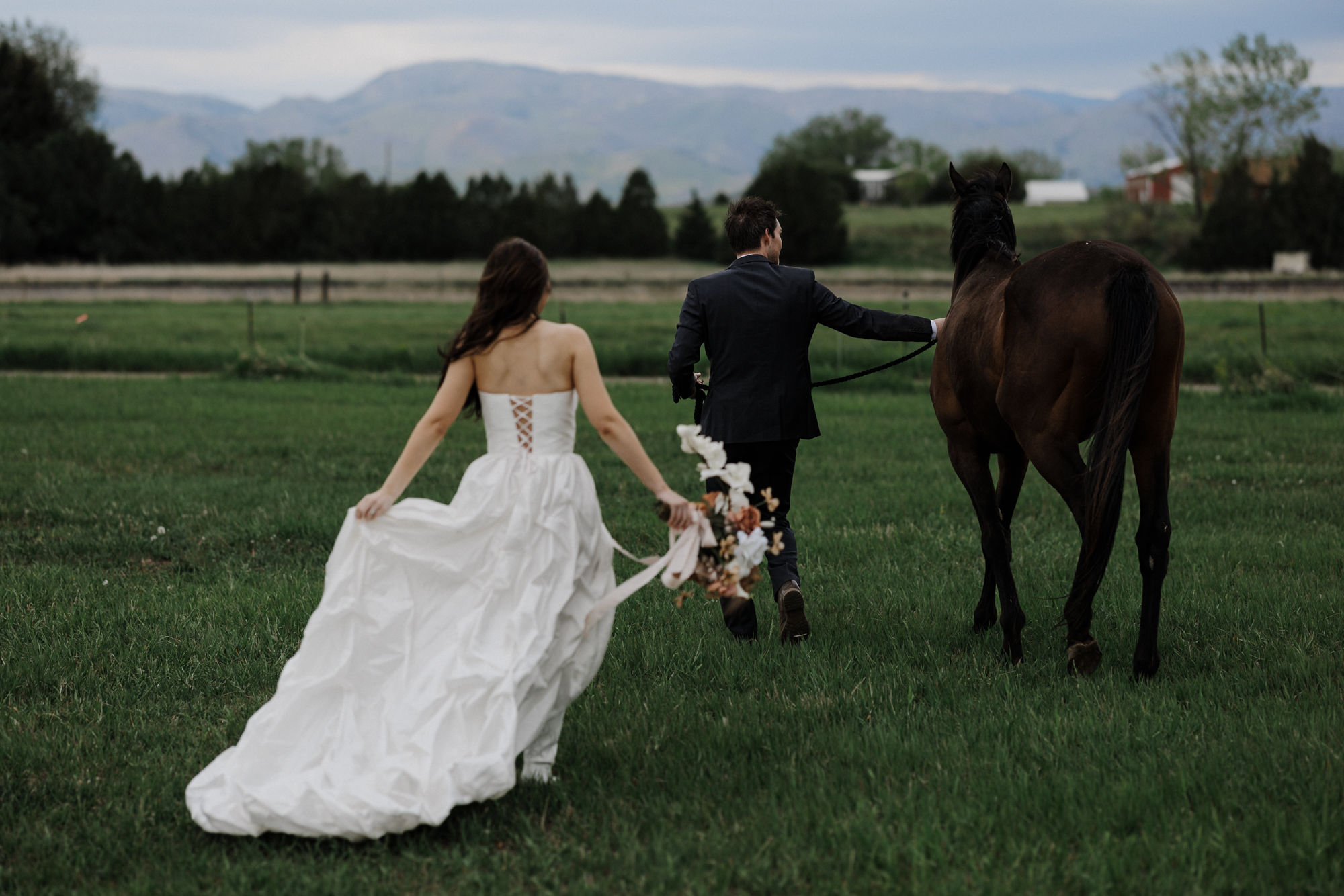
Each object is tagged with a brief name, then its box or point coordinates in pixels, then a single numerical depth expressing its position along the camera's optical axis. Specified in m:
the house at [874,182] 104.69
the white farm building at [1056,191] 124.38
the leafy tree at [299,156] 97.25
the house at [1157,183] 88.12
